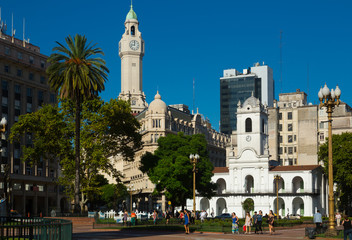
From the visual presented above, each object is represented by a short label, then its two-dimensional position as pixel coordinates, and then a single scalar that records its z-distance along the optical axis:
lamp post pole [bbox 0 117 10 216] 33.84
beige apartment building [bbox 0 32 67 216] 86.30
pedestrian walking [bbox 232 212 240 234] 42.75
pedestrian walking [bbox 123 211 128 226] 52.24
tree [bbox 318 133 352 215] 86.75
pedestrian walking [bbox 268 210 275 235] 42.78
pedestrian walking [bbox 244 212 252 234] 43.78
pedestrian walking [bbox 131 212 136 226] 50.56
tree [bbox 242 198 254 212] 93.94
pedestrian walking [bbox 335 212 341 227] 60.40
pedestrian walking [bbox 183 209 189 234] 39.84
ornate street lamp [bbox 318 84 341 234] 33.44
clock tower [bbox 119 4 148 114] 161.88
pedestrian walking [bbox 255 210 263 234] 43.59
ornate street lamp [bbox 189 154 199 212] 55.29
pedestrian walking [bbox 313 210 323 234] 38.80
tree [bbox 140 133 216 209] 73.12
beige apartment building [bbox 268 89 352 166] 120.06
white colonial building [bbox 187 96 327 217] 94.12
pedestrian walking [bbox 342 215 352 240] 29.69
